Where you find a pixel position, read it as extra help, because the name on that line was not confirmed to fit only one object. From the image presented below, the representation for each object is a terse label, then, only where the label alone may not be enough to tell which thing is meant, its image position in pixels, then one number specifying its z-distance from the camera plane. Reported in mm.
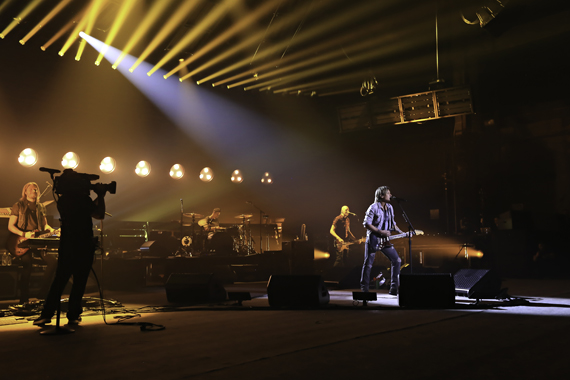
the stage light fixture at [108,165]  11992
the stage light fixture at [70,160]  11297
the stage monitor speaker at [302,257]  10672
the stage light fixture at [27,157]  10641
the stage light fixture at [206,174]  13922
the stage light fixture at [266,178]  14842
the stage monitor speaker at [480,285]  6297
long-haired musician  6531
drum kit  11789
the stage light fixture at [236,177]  14439
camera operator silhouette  4227
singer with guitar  7305
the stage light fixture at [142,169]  12656
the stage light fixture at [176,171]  13328
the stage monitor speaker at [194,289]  6270
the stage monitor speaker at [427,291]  5465
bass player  11148
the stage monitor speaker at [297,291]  5676
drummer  12513
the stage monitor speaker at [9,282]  7434
